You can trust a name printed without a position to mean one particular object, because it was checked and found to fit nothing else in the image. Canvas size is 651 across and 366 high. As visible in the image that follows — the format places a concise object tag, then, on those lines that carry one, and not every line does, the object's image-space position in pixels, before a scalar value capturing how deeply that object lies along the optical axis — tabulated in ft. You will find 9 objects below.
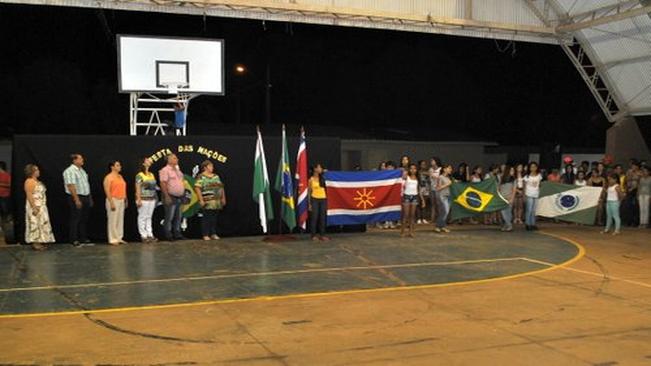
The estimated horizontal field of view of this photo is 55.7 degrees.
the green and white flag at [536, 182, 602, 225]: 52.65
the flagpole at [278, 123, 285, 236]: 43.14
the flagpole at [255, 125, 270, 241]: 42.81
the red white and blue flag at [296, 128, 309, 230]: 43.16
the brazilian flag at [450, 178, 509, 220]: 50.90
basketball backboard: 46.60
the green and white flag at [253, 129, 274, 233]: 42.52
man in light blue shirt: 38.24
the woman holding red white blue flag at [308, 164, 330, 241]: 42.47
